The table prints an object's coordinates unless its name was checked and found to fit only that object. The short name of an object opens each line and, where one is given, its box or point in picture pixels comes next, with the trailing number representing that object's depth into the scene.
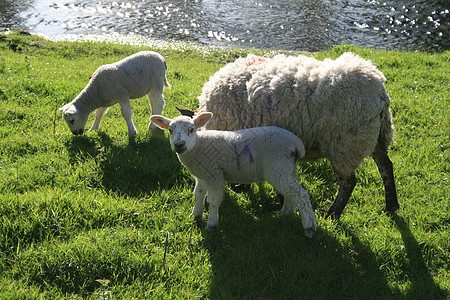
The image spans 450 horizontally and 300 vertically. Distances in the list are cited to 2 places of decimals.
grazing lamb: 6.03
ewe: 4.31
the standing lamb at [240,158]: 3.92
